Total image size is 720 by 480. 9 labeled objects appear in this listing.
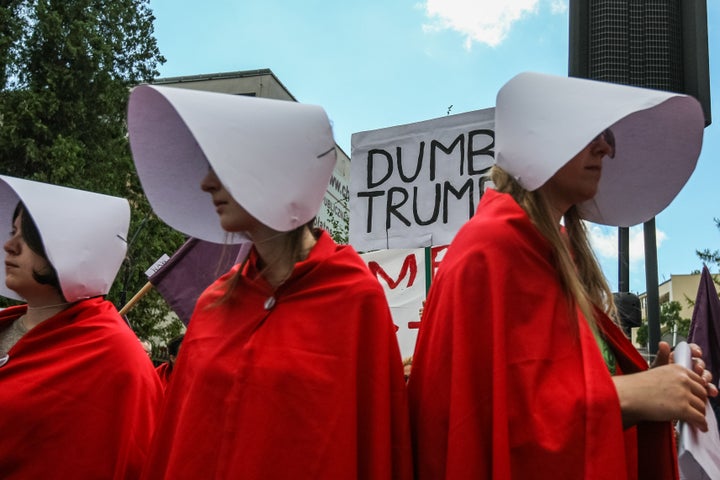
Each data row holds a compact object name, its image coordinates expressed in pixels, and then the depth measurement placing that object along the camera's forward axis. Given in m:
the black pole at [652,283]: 4.38
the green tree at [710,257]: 25.19
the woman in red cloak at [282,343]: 2.14
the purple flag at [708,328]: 4.54
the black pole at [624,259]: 3.82
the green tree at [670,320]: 43.66
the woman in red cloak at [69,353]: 2.85
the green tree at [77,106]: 15.23
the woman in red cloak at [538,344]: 1.89
